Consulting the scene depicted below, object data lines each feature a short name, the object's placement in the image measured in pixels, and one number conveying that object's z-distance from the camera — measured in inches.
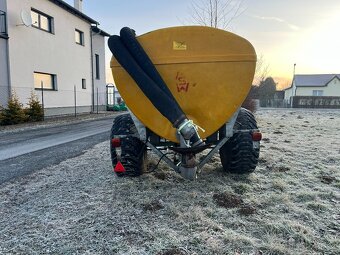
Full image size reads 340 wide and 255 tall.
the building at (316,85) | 1905.8
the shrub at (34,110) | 536.0
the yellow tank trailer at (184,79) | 118.3
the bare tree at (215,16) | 534.3
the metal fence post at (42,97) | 571.0
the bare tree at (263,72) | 1033.5
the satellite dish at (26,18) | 533.6
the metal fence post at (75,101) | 683.5
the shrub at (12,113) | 483.7
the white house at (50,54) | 517.3
